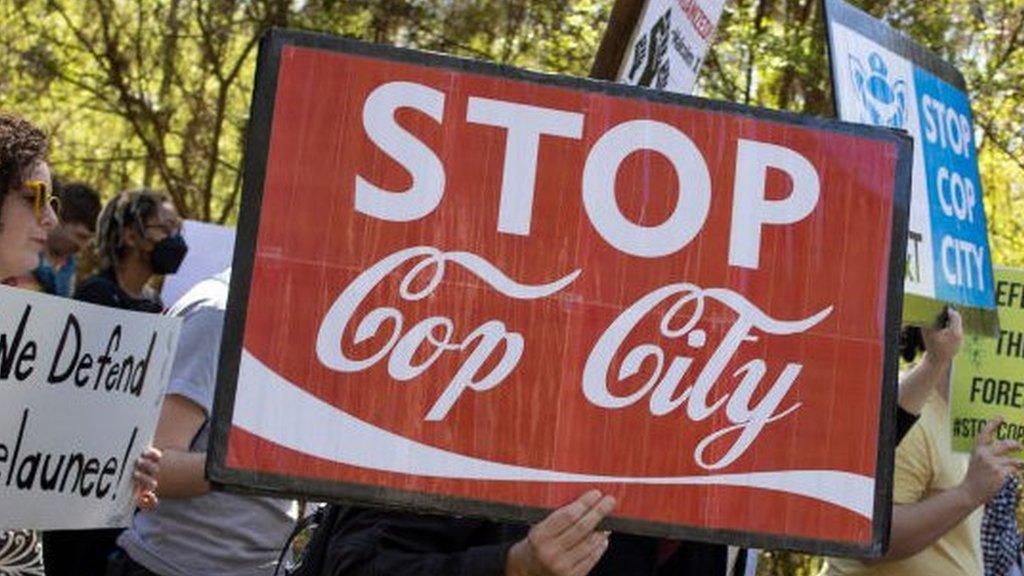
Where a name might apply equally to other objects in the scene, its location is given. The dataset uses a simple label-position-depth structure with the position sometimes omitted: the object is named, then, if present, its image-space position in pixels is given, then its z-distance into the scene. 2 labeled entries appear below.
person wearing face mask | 10.40
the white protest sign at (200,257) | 13.06
